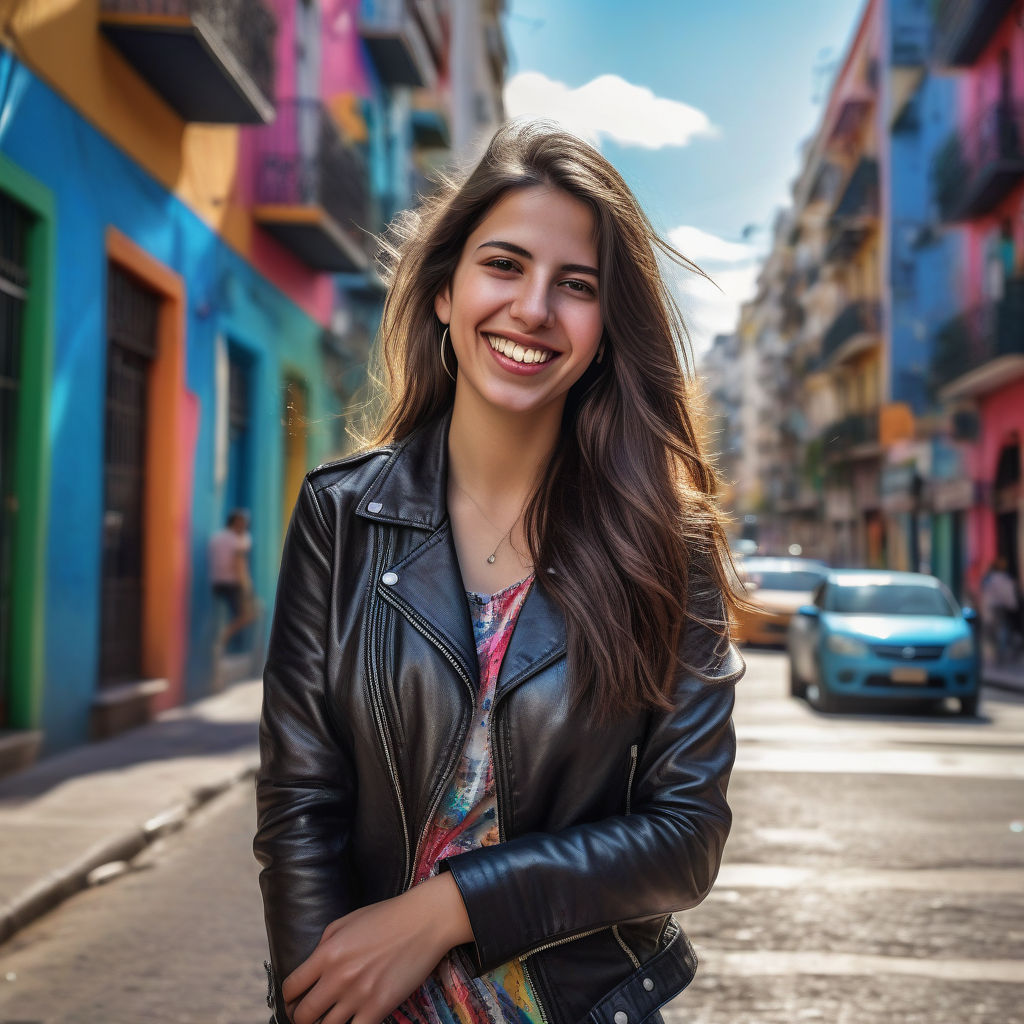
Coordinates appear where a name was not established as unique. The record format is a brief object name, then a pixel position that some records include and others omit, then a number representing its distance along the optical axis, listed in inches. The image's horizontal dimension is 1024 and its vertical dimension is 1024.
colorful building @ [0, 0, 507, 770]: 367.6
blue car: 537.0
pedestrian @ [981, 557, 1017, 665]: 827.4
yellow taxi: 894.4
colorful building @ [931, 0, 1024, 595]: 948.0
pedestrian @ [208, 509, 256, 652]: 542.3
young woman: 66.2
